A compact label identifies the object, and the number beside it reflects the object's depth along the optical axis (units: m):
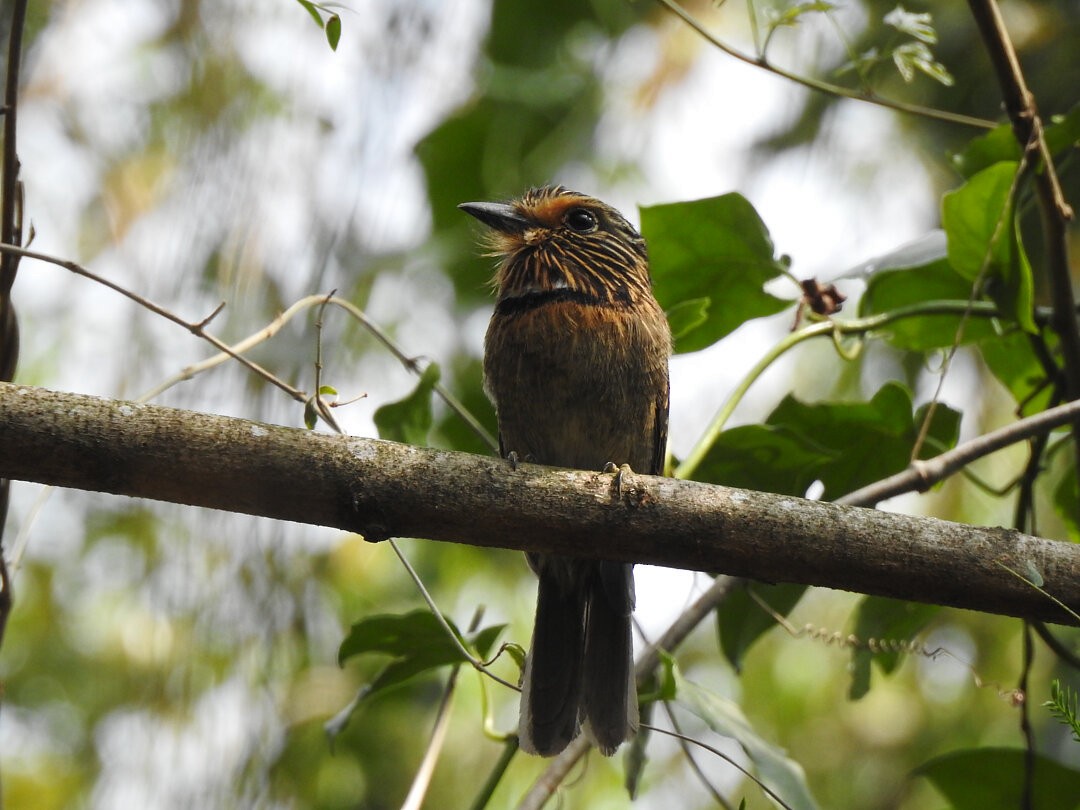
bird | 4.91
